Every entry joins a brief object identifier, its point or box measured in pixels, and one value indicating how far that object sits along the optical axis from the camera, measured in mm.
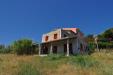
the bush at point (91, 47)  11756
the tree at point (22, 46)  11395
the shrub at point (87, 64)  4317
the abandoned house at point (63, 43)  9737
